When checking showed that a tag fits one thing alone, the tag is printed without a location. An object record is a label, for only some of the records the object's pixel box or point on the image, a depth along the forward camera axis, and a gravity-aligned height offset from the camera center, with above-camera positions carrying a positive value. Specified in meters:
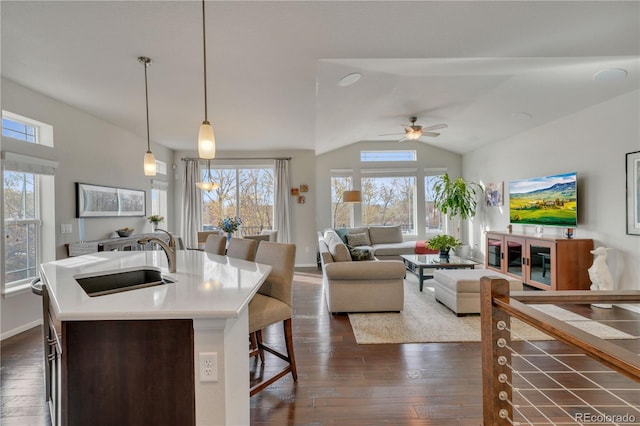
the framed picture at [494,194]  5.94 +0.34
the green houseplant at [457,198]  6.57 +0.30
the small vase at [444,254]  4.77 -0.69
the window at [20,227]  3.02 -0.12
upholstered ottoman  3.42 -0.94
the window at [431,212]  7.55 -0.02
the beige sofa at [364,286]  3.49 -0.88
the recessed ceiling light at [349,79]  3.41 +1.57
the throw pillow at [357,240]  6.45 -0.60
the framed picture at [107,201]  3.79 +0.21
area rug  2.89 -1.22
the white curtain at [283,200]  6.48 +0.29
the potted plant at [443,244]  4.69 -0.52
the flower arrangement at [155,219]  5.23 -0.07
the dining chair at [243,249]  2.46 -0.30
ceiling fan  4.98 +1.33
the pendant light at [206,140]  2.06 +0.51
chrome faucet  1.82 -0.23
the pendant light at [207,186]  3.67 +0.35
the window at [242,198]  6.63 +0.34
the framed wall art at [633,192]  3.44 +0.19
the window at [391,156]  7.57 +1.42
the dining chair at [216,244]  2.87 -0.30
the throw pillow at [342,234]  6.48 -0.47
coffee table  4.44 -0.79
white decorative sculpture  3.60 -0.78
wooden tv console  4.01 -0.74
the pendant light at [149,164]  2.83 +0.49
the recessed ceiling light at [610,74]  3.25 +1.51
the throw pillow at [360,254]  3.81 -0.54
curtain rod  6.41 +1.21
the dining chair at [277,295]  1.91 -0.58
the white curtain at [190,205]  6.43 +0.20
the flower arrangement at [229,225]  5.00 -0.19
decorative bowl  4.30 -0.24
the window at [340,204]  7.48 +0.21
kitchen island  1.22 -0.64
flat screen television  4.22 +0.14
